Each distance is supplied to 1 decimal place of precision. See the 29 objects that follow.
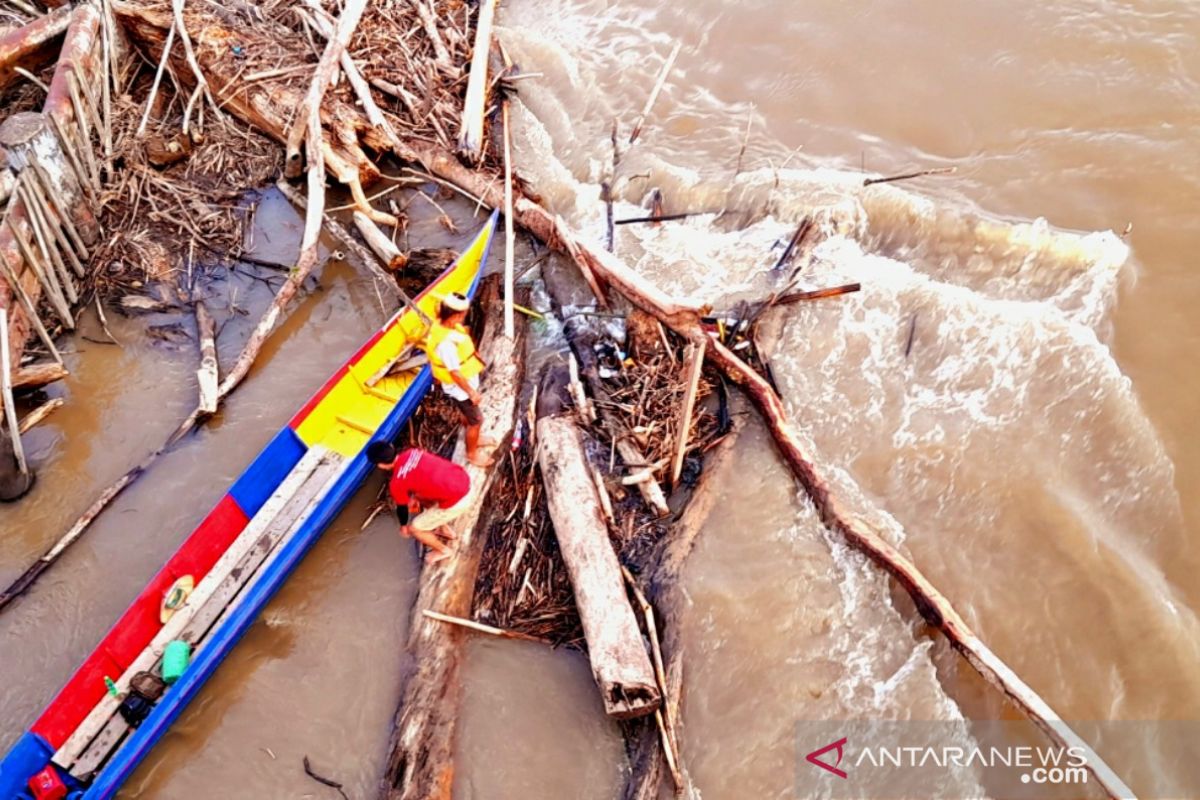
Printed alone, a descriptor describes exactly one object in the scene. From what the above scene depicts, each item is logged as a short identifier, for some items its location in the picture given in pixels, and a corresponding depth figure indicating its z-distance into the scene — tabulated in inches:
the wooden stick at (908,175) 293.0
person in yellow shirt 233.3
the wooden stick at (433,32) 389.4
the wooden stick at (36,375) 271.7
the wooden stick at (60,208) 300.9
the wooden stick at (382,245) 311.1
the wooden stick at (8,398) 252.8
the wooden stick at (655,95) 354.0
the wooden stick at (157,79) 357.1
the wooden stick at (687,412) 231.1
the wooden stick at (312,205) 287.6
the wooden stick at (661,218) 316.2
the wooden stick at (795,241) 288.4
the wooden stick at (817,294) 267.1
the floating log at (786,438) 168.2
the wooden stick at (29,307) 277.0
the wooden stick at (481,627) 208.7
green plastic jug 210.7
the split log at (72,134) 314.8
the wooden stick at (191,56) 364.8
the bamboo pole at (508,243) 275.4
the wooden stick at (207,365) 272.4
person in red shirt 214.5
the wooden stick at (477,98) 351.9
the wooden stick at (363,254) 307.6
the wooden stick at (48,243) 293.9
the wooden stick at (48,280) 286.4
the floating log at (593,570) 185.3
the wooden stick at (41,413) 274.7
